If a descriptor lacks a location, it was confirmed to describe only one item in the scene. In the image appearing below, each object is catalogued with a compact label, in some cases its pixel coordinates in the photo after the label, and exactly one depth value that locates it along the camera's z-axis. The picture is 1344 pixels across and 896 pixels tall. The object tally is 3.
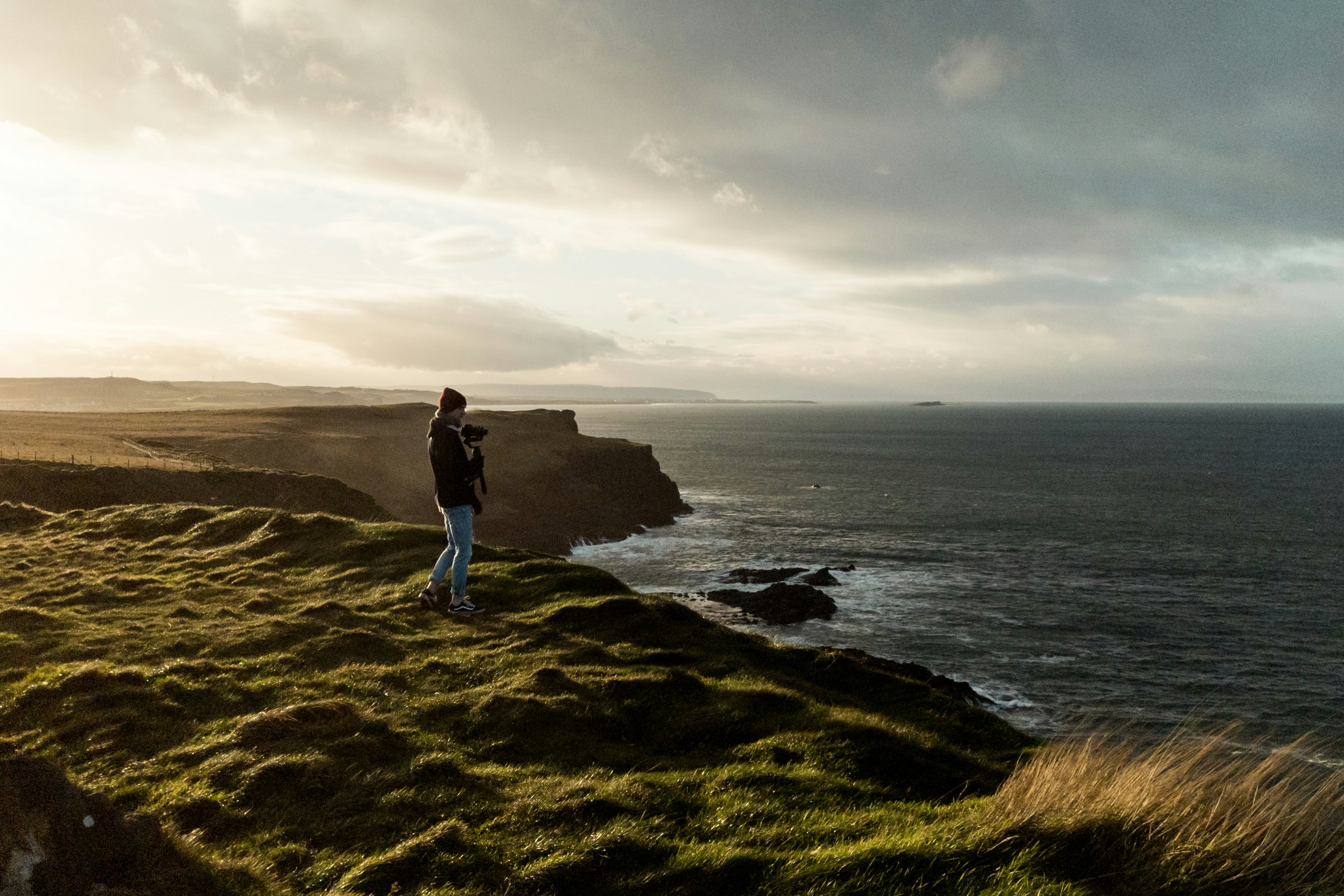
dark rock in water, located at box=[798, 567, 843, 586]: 48.94
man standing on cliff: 12.16
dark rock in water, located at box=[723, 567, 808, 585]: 50.03
